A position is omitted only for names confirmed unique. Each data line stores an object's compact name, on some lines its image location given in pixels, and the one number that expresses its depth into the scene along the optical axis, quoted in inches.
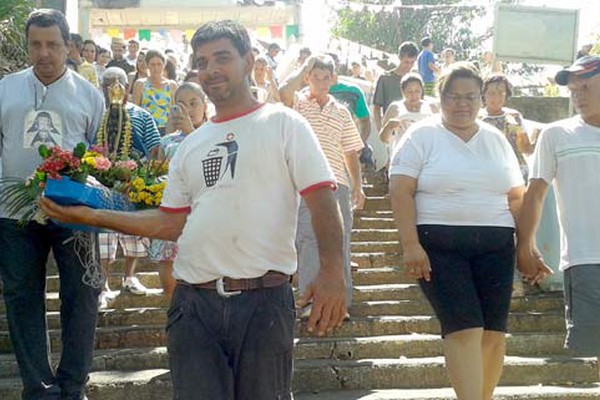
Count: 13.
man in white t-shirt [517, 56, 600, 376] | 210.4
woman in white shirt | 204.5
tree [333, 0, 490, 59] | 1957.4
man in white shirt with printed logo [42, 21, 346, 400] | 146.7
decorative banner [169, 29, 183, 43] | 835.6
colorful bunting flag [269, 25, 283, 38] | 831.1
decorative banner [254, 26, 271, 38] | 836.6
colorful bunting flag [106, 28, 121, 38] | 844.0
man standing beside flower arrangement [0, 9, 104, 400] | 207.0
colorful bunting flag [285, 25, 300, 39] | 832.3
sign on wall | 494.6
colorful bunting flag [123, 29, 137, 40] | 858.8
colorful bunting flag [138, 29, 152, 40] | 856.5
